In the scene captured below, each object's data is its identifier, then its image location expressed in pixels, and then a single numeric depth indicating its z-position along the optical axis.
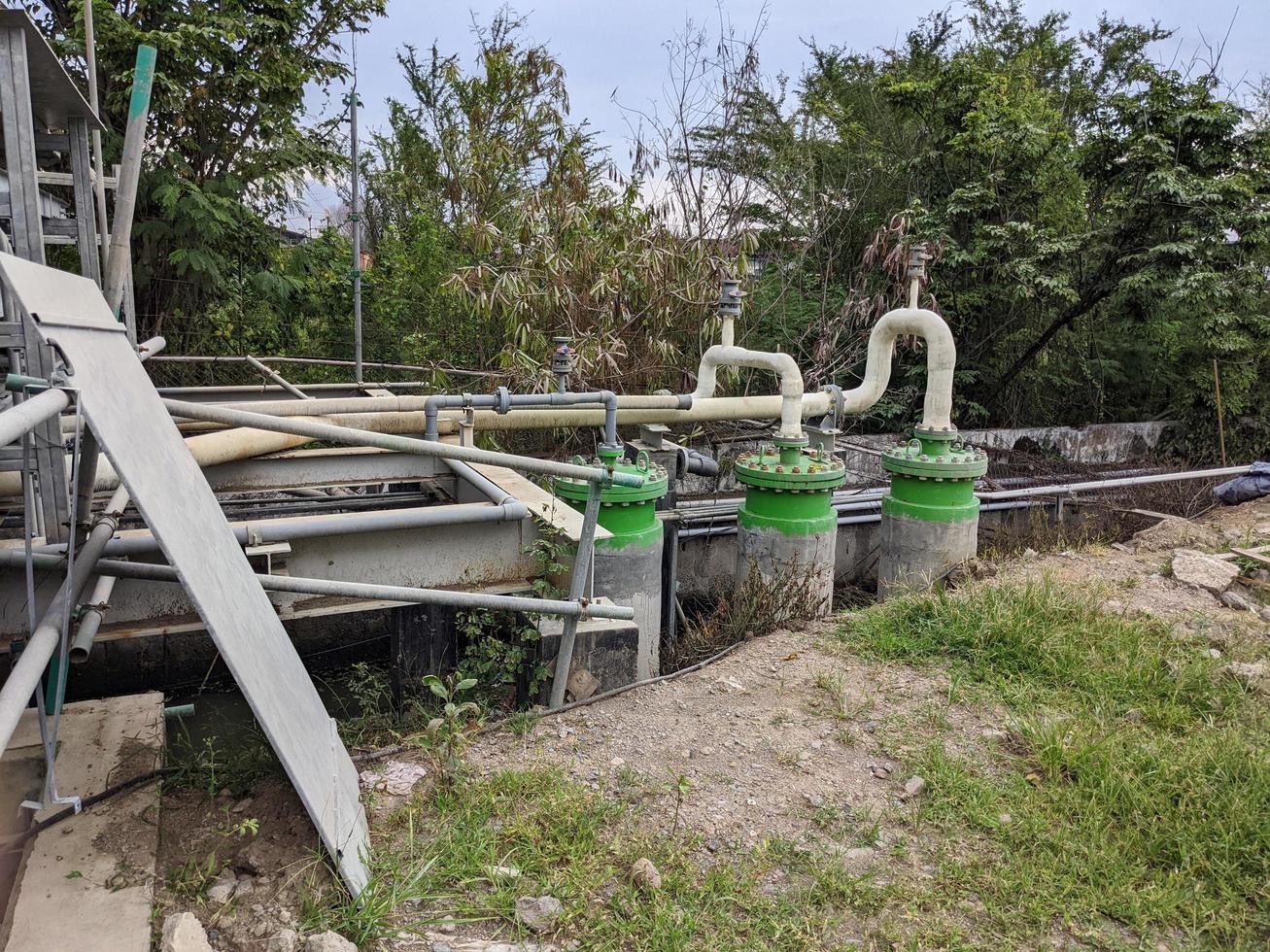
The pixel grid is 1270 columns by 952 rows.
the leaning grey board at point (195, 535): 1.74
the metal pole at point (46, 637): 1.43
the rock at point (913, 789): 3.15
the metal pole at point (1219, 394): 10.42
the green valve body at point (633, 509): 4.79
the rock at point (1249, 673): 3.91
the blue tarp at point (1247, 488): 8.50
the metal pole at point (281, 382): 6.16
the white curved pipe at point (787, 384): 5.84
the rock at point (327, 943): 2.02
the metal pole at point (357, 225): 6.30
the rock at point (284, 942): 2.04
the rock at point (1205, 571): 5.62
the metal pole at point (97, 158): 3.56
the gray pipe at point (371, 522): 3.11
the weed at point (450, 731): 2.95
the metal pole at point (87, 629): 2.16
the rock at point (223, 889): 2.20
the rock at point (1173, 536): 6.77
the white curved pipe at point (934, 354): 6.46
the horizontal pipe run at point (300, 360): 7.05
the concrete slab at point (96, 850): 1.93
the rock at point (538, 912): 2.31
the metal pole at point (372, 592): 2.44
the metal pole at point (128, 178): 2.95
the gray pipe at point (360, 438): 2.39
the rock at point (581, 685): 3.76
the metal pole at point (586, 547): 3.21
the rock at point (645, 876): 2.49
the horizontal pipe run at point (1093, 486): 7.38
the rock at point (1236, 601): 5.35
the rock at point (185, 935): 1.92
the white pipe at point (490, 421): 3.67
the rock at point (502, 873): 2.45
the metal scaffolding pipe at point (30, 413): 1.30
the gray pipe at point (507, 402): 4.07
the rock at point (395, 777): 2.84
